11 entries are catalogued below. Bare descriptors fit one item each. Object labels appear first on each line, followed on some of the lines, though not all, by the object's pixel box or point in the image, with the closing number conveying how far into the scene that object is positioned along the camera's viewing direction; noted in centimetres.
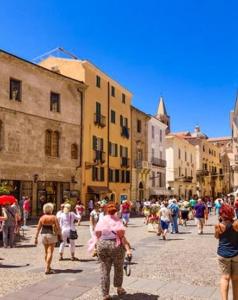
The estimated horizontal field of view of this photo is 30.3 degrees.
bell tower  9862
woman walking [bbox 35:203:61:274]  973
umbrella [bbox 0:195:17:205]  1446
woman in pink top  730
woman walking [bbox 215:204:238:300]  658
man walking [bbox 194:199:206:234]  1961
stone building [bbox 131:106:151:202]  4478
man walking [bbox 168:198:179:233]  2034
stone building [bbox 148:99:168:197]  4919
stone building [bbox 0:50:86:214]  2767
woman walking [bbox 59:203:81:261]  1165
